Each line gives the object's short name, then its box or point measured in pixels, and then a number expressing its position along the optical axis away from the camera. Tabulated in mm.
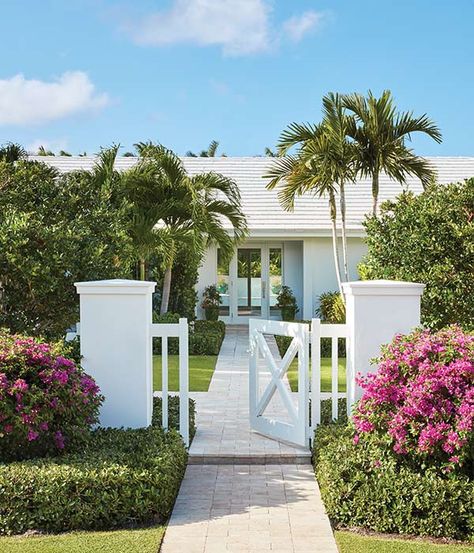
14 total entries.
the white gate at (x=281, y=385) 8086
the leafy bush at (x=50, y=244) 8422
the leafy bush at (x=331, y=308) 19109
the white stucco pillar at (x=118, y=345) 7656
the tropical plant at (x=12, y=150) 13367
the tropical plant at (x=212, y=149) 41094
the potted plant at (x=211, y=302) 23031
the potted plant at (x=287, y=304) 23031
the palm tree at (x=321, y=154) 15727
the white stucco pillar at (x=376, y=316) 7539
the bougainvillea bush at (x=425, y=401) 5945
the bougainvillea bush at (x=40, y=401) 6180
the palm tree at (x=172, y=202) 17500
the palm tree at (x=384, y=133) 15672
